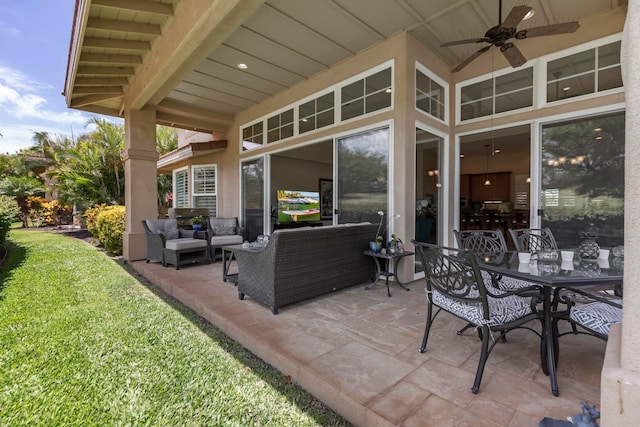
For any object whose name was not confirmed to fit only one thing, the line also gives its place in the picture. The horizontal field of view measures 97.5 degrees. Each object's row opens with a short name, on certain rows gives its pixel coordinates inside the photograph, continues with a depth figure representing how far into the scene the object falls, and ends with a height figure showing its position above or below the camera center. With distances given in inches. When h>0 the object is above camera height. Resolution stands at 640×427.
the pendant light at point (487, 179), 397.6 +40.8
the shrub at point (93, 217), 299.3 -8.9
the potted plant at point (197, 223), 255.8 -13.6
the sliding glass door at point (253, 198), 271.4 +10.2
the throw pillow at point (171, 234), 218.1 -20.2
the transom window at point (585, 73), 140.8 +71.0
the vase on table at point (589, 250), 88.7 -13.7
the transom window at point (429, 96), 169.1 +70.8
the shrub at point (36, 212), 503.5 -5.4
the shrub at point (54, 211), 506.3 -3.9
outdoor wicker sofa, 115.3 -25.9
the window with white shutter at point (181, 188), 374.3 +27.9
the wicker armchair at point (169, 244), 195.5 -25.9
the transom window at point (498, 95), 167.3 +71.0
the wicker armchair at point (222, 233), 225.1 -22.7
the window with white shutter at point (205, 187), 331.9 +25.2
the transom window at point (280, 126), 236.4 +71.7
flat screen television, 301.6 +2.2
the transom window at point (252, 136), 267.3 +71.6
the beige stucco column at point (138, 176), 220.7 +26.4
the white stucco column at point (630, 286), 33.6 -9.7
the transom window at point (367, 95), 169.1 +71.9
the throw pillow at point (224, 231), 257.0 -20.8
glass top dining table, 65.0 -16.9
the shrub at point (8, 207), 257.2 +2.3
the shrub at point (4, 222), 237.8 -11.6
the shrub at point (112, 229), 248.2 -17.9
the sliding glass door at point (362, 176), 169.9 +20.6
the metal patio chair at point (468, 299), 66.7 -25.2
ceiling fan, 107.0 +71.2
